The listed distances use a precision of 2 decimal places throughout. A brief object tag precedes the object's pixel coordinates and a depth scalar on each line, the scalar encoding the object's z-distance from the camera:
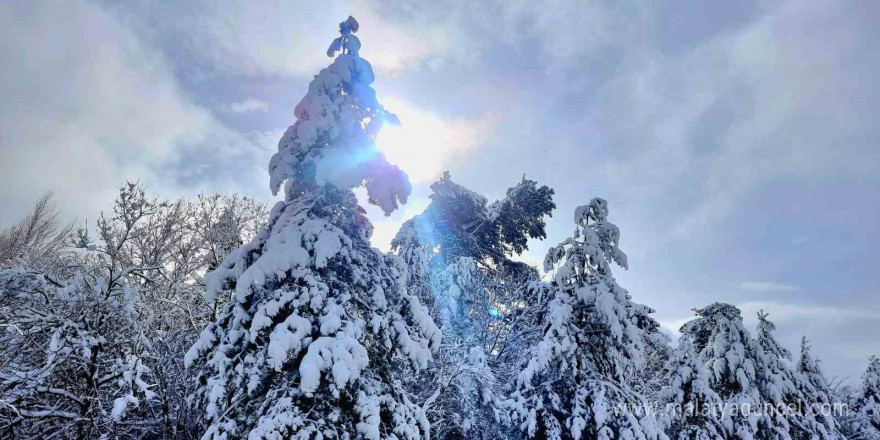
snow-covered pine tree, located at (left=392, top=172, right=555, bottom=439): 13.52
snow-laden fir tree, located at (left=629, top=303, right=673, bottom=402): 13.61
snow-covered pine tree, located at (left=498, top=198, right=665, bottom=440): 11.33
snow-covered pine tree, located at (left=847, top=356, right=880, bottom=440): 21.69
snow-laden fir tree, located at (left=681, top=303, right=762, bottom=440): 14.64
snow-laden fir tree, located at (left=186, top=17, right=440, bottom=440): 6.94
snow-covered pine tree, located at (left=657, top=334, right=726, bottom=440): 14.51
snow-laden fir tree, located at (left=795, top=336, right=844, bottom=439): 17.52
